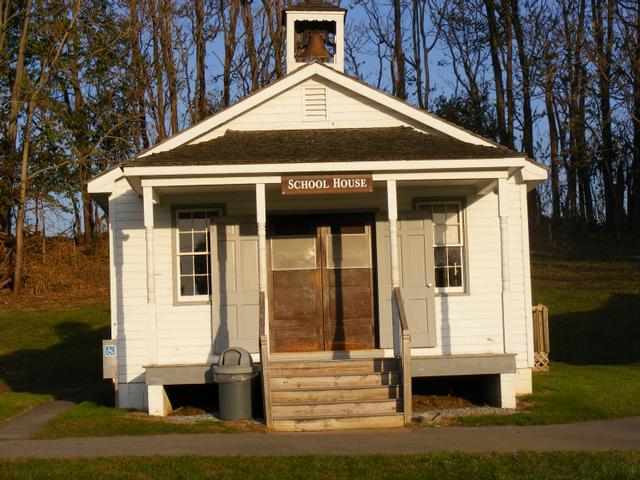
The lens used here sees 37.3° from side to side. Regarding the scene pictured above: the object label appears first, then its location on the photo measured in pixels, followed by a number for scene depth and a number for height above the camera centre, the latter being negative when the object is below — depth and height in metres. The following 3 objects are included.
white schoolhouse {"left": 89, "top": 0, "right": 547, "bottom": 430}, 15.45 +0.58
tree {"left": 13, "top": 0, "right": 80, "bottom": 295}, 31.81 +6.49
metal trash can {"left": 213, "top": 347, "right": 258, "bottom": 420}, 13.62 -1.51
